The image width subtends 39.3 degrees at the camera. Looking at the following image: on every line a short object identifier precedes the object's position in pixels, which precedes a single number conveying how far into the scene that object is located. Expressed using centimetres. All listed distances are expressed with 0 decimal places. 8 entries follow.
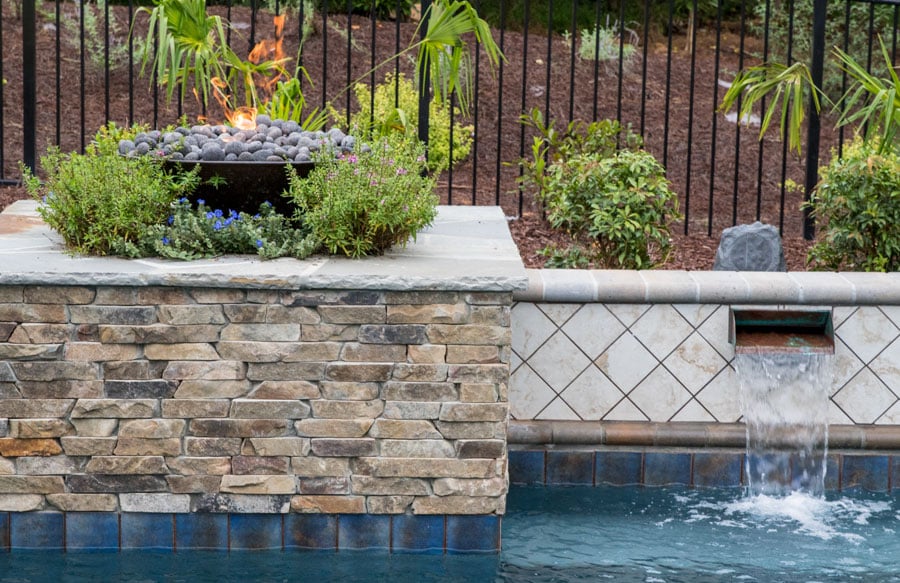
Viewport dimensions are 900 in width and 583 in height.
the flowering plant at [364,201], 445
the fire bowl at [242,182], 479
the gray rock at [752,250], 584
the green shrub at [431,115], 812
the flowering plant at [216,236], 443
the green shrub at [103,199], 443
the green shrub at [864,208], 562
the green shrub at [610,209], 578
